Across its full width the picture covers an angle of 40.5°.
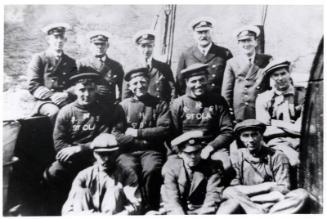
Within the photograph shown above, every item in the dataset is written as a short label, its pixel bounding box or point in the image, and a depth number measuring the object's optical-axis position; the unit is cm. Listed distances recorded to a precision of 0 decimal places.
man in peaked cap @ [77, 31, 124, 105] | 423
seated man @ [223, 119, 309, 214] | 413
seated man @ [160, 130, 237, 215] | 408
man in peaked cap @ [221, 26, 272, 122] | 430
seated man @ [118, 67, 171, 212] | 411
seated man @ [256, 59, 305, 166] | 429
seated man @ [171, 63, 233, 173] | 421
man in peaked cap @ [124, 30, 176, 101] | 429
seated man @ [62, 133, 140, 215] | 404
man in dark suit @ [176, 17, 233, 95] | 430
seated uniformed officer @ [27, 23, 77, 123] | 419
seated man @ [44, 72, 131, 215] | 408
